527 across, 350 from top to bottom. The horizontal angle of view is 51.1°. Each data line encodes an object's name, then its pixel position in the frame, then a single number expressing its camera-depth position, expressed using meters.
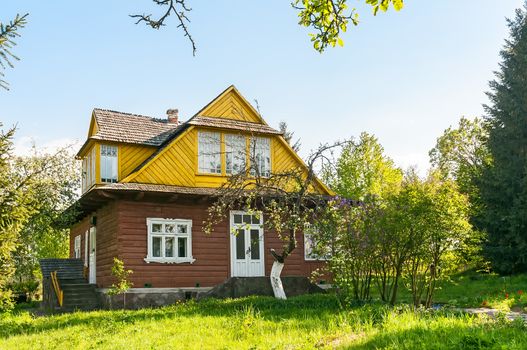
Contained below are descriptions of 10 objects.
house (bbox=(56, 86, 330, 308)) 19.56
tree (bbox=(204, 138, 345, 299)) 17.00
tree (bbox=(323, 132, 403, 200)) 38.47
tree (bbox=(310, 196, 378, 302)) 13.76
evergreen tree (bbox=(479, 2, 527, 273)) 23.66
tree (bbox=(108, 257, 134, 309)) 18.03
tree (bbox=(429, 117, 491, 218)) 43.19
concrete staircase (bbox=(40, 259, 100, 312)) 20.25
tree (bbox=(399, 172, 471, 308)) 13.31
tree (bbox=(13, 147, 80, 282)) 25.97
